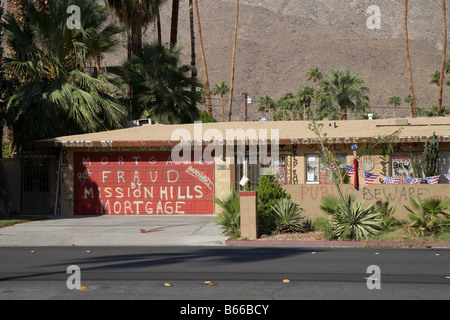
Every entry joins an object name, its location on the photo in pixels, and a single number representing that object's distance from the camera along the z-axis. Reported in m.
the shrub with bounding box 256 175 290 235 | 19.62
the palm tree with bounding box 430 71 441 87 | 86.34
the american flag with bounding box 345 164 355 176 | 24.45
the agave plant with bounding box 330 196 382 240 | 18.31
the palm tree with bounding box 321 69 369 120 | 81.38
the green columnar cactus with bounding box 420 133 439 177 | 25.84
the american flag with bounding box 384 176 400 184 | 25.38
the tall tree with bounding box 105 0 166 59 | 38.56
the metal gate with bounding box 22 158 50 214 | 28.31
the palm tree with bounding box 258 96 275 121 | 116.56
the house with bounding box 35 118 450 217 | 27.11
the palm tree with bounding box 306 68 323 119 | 98.21
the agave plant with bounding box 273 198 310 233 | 19.52
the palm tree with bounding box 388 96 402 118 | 128.51
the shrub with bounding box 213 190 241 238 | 19.48
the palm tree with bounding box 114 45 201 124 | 36.56
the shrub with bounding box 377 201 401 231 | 19.19
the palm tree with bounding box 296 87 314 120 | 102.44
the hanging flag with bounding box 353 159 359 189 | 20.41
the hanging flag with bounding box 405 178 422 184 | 23.96
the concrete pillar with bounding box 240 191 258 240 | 18.86
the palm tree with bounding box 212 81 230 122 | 110.66
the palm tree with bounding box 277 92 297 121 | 118.38
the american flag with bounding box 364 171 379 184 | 23.02
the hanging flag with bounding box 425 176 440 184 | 24.61
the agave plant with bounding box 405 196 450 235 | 18.45
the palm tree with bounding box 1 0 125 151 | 28.48
